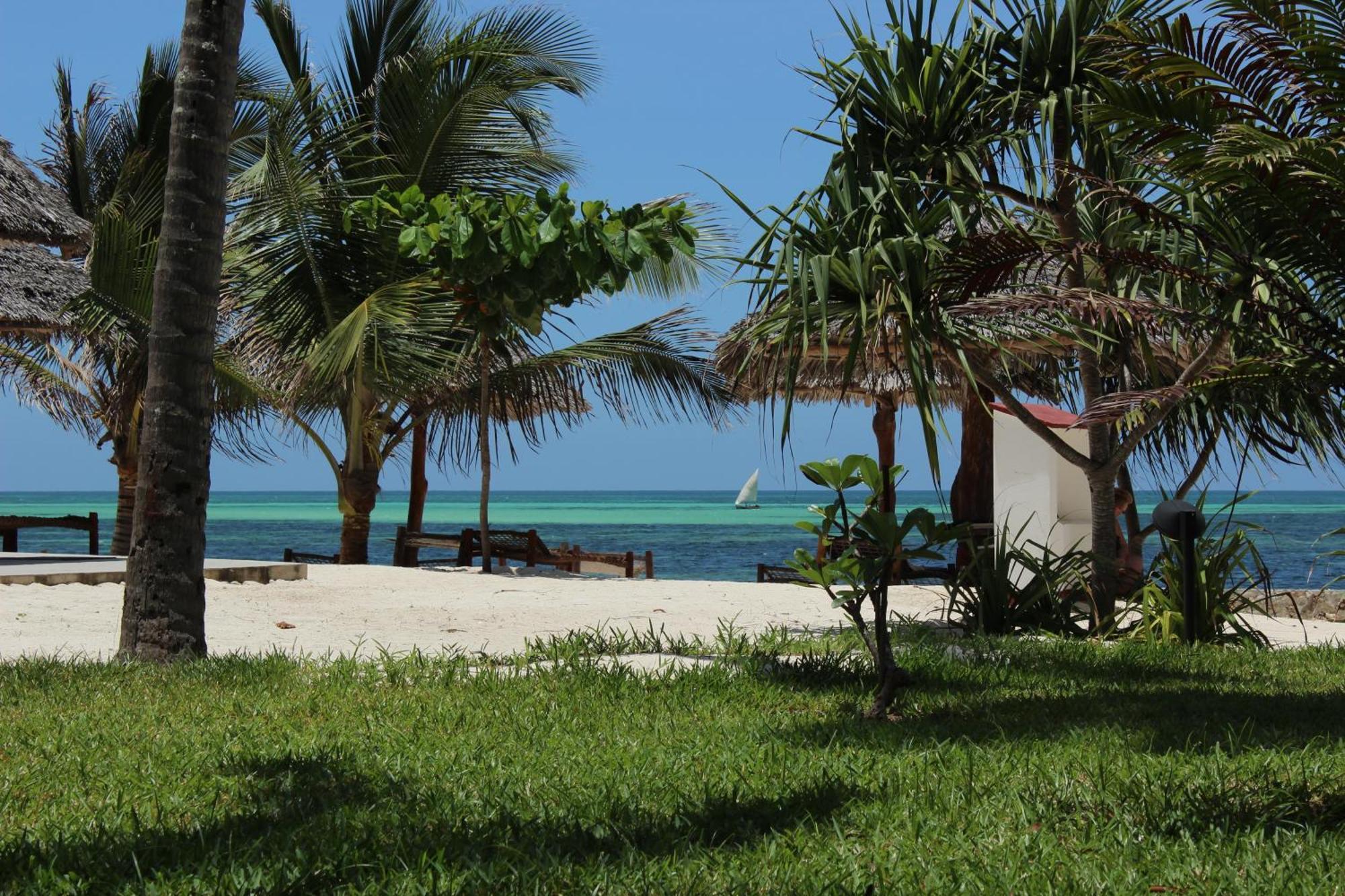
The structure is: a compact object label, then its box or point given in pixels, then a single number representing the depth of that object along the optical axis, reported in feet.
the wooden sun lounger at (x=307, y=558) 58.08
